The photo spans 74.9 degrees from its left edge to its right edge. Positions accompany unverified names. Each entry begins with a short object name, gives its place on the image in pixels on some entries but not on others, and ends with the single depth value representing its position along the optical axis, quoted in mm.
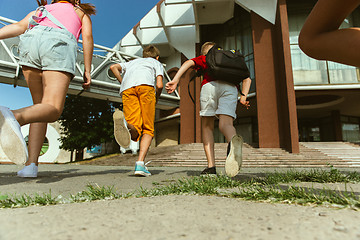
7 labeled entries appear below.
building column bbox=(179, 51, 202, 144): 14398
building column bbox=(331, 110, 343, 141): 15219
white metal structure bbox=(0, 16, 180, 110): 10605
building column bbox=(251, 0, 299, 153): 9719
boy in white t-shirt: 2977
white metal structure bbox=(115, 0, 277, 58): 11031
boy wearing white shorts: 2719
